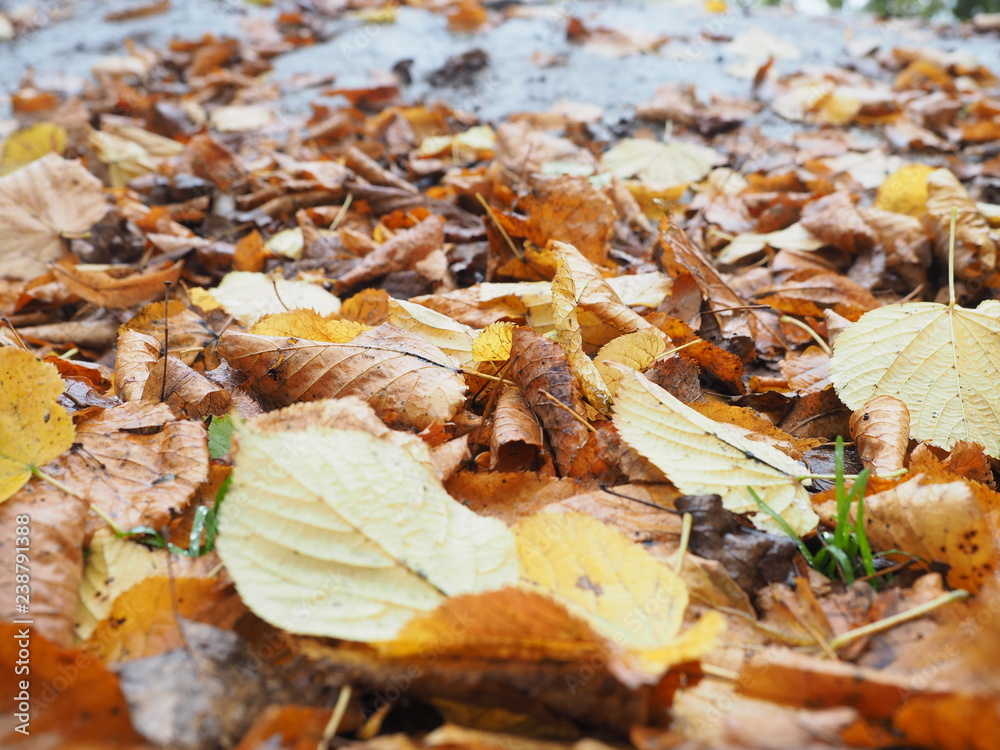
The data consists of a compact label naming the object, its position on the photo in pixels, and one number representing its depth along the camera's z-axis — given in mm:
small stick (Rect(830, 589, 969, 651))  299
